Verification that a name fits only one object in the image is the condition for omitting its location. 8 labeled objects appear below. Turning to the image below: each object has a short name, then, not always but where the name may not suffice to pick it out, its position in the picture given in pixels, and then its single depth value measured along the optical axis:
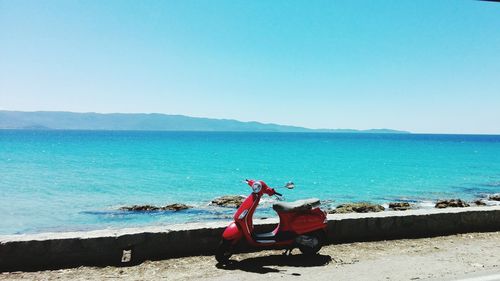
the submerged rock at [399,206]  17.39
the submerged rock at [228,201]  18.72
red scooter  5.61
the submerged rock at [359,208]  15.38
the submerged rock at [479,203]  18.62
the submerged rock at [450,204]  16.08
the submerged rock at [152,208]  17.77
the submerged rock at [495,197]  21.34
